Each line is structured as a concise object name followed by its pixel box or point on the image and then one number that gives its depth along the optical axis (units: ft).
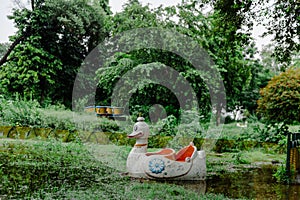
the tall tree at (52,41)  55.62
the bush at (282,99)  33.16
